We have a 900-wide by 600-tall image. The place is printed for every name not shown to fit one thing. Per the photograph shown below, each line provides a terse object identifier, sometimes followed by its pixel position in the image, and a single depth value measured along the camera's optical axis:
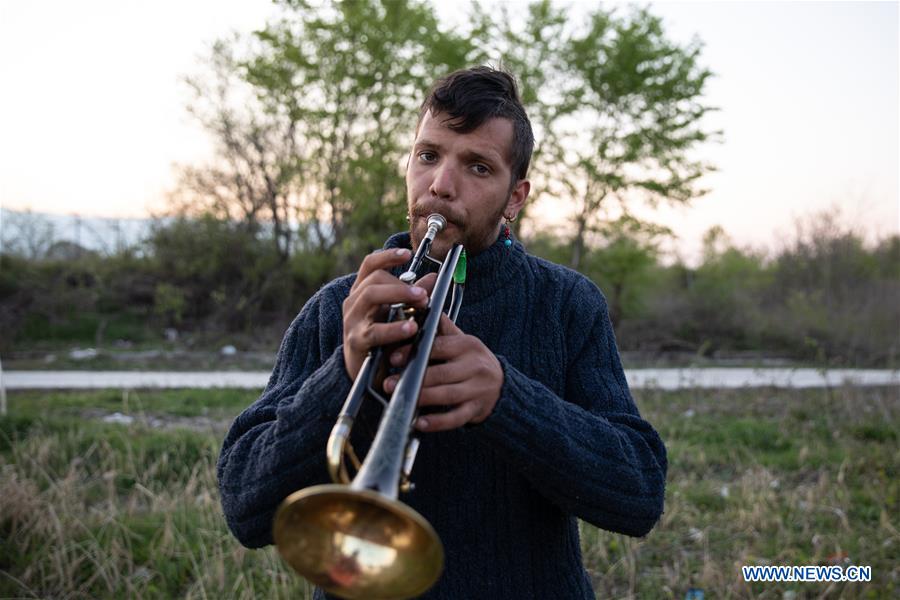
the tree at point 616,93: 20.69
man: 1.57
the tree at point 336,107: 18.02
